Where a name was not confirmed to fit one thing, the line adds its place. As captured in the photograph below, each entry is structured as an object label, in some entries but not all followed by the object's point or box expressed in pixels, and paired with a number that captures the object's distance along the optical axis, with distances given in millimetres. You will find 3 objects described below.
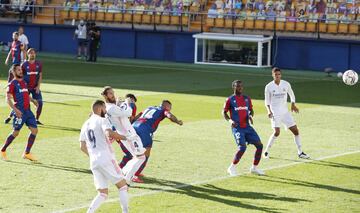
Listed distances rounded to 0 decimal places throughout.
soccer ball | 25234
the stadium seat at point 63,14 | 51312
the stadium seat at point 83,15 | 50803
